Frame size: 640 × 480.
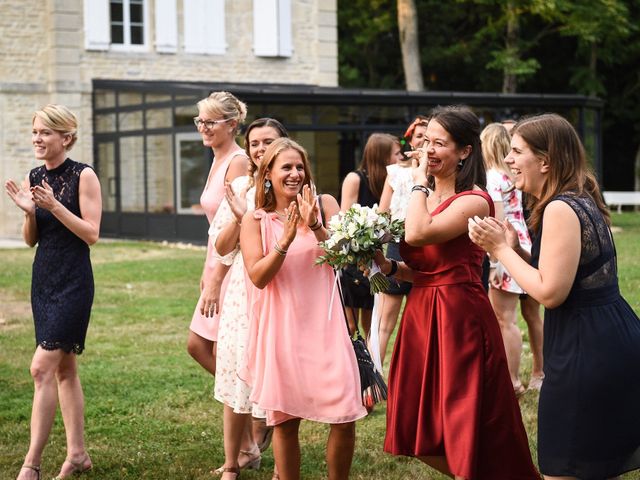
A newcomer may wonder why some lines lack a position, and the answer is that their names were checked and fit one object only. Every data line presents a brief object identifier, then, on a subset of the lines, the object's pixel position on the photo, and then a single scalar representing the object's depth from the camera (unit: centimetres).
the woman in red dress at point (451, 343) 476
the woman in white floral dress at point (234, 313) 564
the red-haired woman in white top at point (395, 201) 766
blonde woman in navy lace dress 578
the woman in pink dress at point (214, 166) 623
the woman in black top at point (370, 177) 856
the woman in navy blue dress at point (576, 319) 411
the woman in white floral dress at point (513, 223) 774
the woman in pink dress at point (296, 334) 500
